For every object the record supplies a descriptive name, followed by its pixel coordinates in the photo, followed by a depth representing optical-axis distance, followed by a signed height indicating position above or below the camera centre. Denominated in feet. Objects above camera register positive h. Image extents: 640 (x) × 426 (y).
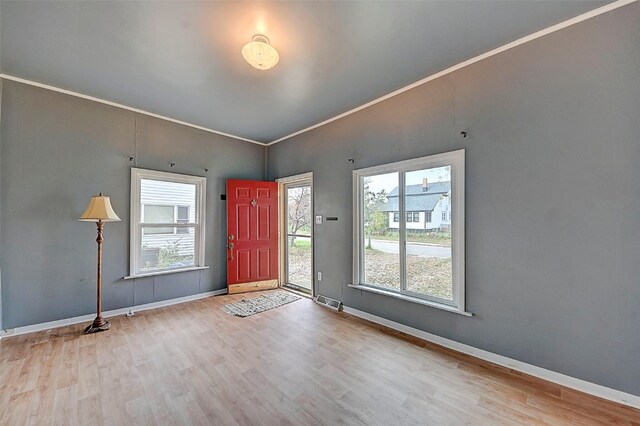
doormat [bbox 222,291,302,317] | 12.07 -4.57
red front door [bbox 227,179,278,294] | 15.07 -1.24
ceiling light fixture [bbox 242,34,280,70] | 6.68 +4.35
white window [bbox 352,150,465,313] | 8.82 -0.78
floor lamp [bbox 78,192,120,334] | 9.93 -0.12
